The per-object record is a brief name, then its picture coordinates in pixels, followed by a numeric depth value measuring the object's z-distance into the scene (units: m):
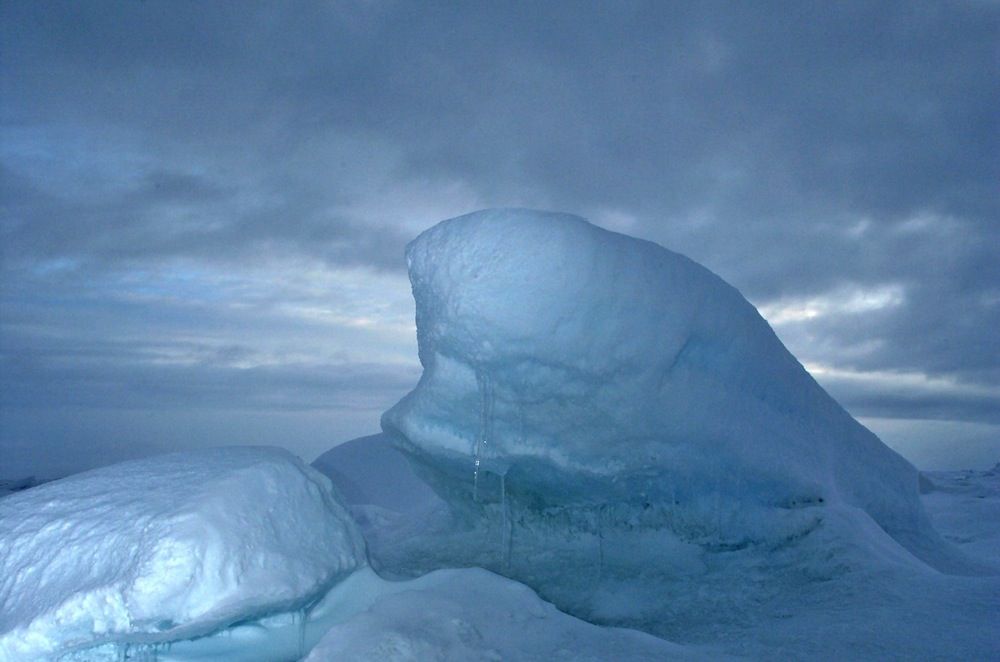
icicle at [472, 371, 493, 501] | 6.94
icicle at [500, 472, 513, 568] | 7.35
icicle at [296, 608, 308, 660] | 5.01
